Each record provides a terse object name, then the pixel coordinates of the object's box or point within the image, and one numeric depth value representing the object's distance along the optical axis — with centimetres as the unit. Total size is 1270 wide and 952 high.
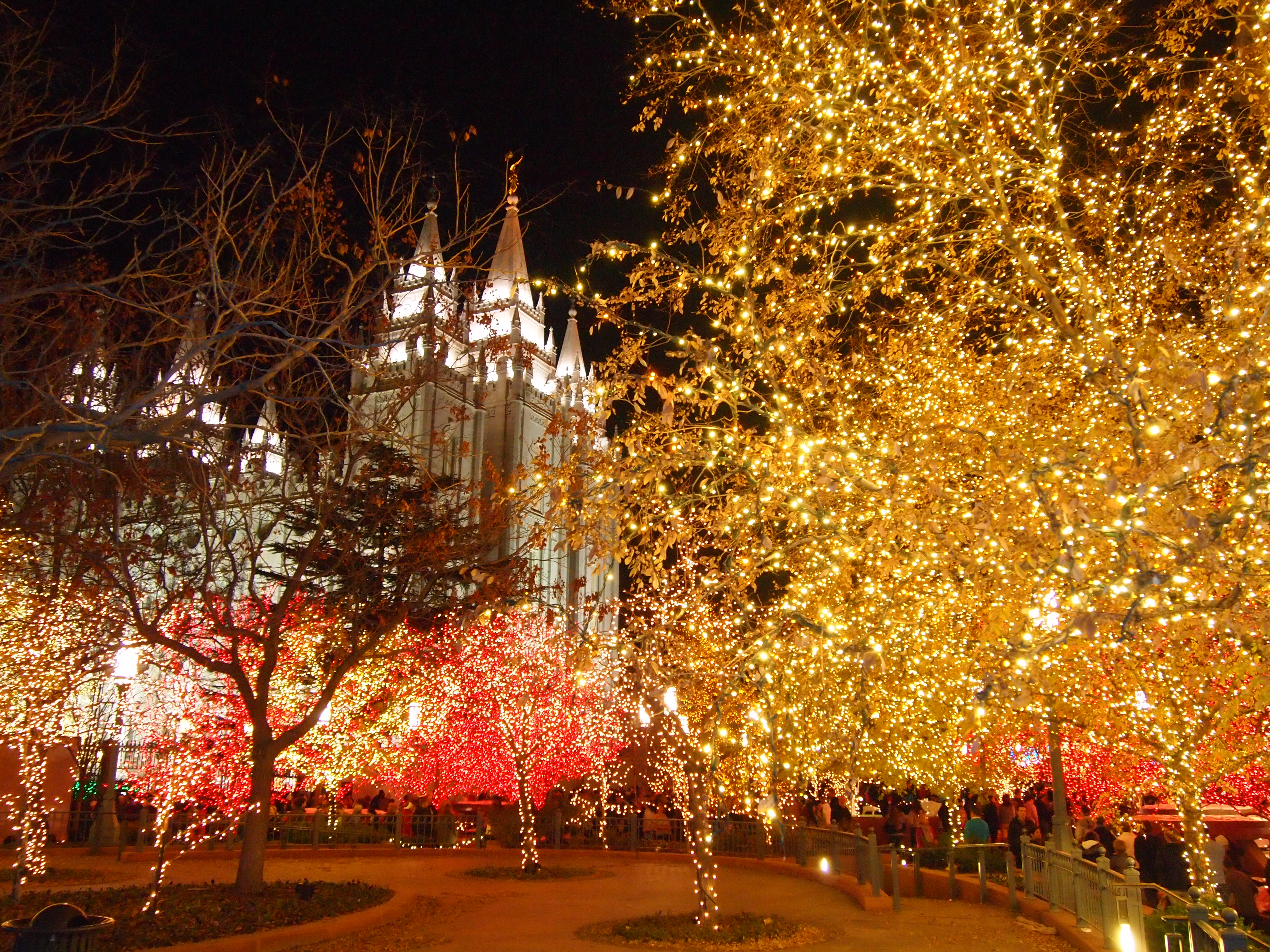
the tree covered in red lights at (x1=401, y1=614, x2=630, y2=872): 1884
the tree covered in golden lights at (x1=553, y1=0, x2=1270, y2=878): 652
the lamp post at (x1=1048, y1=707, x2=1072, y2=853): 1180
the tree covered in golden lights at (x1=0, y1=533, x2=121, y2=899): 1345
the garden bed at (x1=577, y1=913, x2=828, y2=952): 993
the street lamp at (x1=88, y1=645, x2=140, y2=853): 1931
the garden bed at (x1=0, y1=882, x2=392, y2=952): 943
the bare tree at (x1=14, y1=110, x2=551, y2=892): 867
